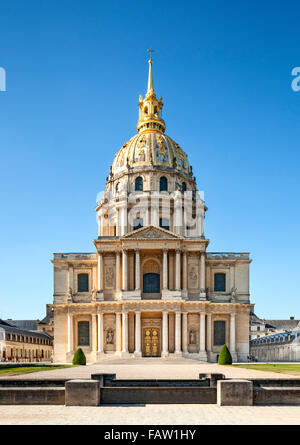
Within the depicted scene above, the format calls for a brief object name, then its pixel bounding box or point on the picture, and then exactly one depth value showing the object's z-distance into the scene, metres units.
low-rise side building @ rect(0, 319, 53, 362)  72.78
